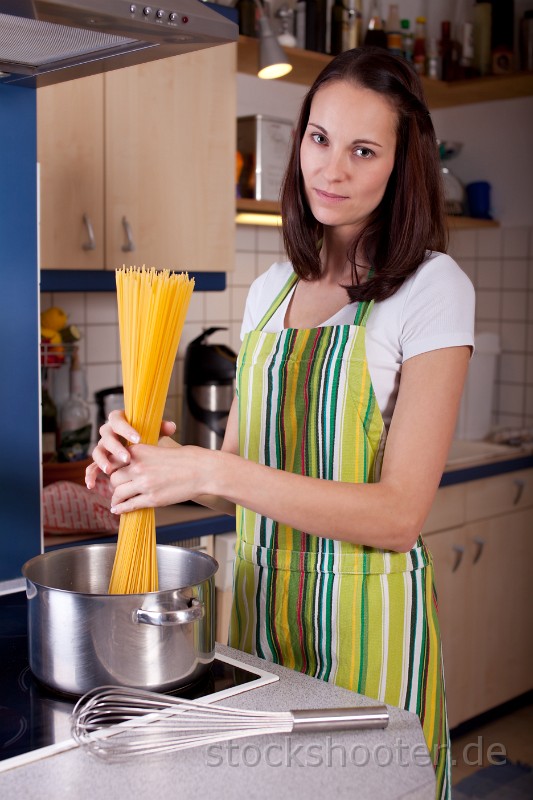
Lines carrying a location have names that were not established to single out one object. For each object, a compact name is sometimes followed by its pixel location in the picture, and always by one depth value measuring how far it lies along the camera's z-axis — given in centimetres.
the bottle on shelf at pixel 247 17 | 254
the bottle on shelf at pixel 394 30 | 301
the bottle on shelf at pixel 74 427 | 227
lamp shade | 235
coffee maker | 242
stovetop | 83
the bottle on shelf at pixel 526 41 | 314
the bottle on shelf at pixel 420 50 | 316
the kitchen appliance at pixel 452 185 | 325
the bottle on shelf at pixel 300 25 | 277
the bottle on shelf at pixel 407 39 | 315
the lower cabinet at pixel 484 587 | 273
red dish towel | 196
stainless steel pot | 87
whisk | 82
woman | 122
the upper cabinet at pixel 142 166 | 209
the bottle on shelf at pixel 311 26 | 276
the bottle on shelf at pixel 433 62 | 316
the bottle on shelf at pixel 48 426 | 228
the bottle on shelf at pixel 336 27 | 282
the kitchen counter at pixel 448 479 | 205
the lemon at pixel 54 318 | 231
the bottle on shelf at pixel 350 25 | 284
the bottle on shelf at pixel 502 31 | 316
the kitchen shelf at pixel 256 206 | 257
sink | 288
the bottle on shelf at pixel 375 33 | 297
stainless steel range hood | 94
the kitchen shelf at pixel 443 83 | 266
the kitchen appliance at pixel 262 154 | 264
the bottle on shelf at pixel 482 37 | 319
